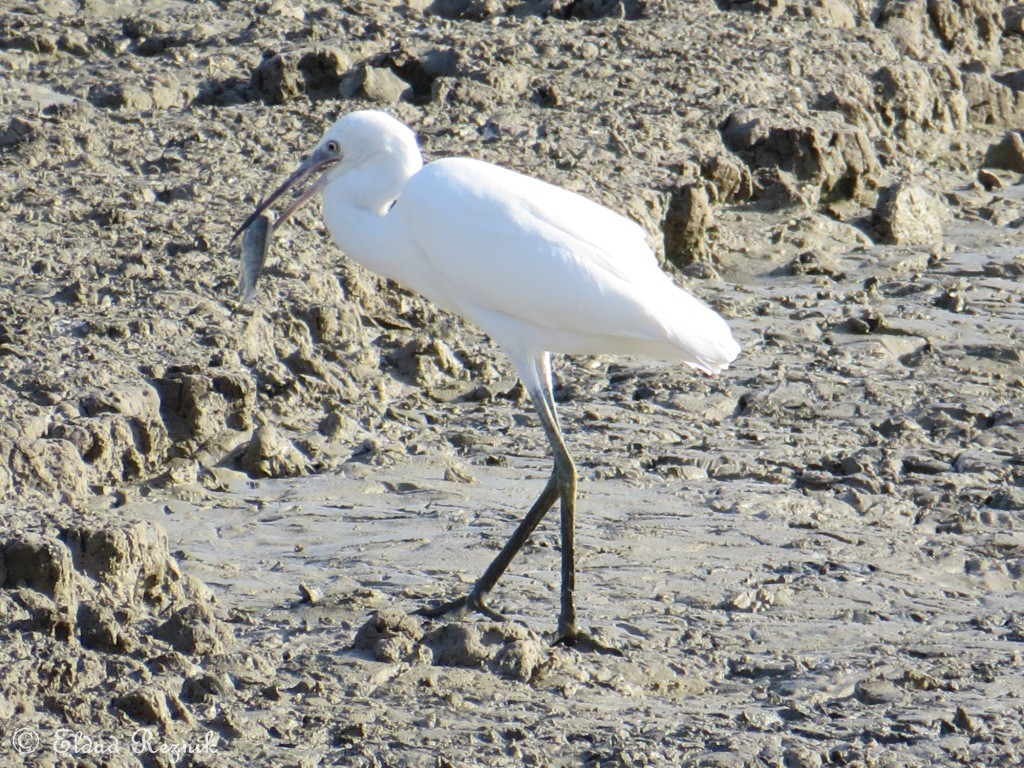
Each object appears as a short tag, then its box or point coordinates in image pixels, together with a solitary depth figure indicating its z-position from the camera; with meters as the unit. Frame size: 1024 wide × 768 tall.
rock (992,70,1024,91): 23.12
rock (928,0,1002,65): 23.92
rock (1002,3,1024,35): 25.11
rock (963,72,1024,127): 22.52
